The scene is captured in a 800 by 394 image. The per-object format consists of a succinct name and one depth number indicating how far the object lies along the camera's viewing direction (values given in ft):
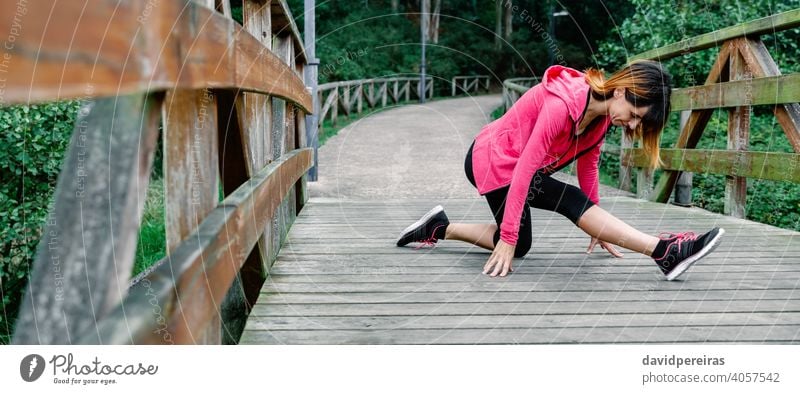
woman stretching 7.37
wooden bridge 2.92
